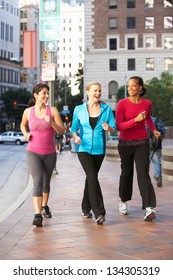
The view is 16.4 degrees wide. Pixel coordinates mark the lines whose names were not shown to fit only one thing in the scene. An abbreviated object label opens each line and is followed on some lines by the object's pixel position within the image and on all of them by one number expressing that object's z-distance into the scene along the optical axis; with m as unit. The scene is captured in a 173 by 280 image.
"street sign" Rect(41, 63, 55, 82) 15.08
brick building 70.31
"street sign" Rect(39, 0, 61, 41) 15.26
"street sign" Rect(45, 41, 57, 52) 15.28
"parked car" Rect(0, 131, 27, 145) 59.72
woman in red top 7.87
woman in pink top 7.63
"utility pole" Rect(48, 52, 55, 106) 15.56
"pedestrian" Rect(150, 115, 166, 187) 12.18
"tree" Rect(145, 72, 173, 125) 62.59
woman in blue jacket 7.68
